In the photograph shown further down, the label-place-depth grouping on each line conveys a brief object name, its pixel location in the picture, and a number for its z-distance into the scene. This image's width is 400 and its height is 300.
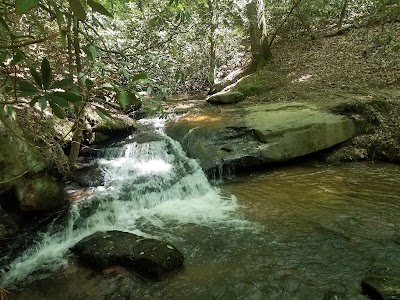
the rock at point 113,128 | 8.04
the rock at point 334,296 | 3.31
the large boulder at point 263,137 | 7.07
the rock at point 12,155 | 4.67
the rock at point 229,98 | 11.11
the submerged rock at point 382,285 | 3.12
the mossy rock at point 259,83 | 11.17
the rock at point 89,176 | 6.29
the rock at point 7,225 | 4.67
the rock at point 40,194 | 5.03
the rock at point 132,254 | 3.95
